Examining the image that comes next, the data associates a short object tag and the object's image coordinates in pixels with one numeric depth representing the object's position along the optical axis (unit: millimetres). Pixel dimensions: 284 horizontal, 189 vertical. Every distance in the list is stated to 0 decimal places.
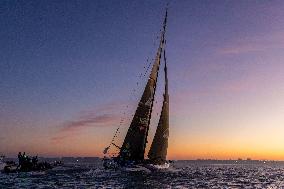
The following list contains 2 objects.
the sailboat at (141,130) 70688
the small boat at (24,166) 74138
